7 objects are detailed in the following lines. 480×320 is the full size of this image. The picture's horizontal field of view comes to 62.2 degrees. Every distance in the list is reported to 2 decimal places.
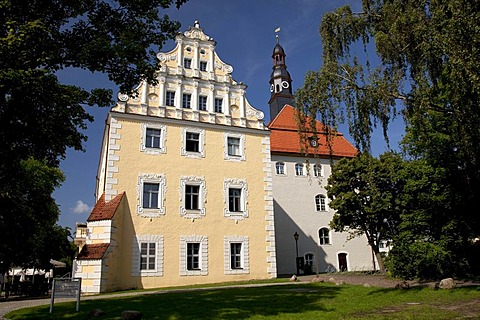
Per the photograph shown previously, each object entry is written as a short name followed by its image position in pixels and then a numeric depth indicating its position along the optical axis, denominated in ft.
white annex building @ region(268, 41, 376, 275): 98.32
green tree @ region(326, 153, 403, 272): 75.56
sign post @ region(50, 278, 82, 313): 35.86
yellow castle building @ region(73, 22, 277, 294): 65.05
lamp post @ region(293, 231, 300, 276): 94.42
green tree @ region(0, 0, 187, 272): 30.17
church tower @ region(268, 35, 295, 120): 126.21
